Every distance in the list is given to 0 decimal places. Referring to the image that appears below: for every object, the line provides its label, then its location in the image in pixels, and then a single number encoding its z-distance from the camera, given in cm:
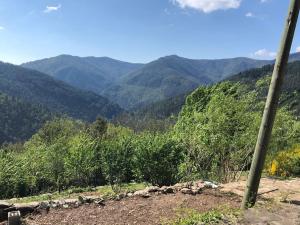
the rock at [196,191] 636
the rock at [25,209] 542
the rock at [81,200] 580
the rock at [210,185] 682
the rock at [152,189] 650
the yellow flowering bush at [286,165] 1445
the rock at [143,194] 619
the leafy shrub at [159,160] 1055
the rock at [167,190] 644
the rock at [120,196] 608
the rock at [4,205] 542
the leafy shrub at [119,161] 1590
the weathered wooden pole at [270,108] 521
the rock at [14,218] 479
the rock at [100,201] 579
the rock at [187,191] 638
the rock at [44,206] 553
